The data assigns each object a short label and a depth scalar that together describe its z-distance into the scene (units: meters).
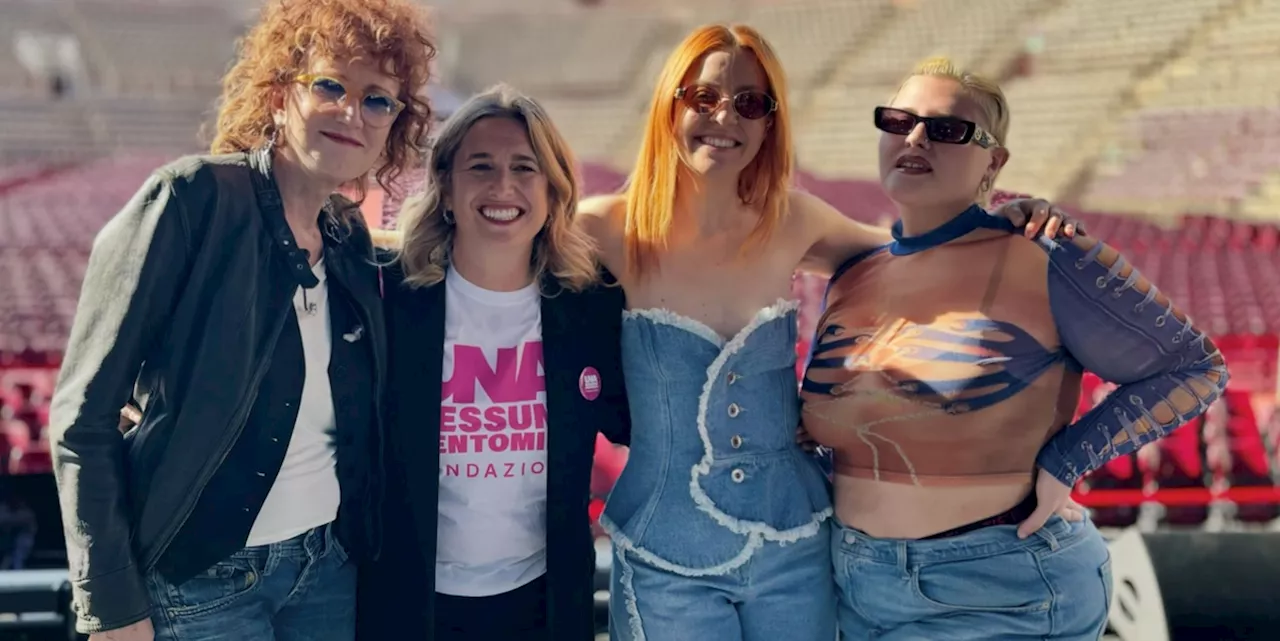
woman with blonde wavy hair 1.84
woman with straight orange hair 1.79
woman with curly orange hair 1.47
